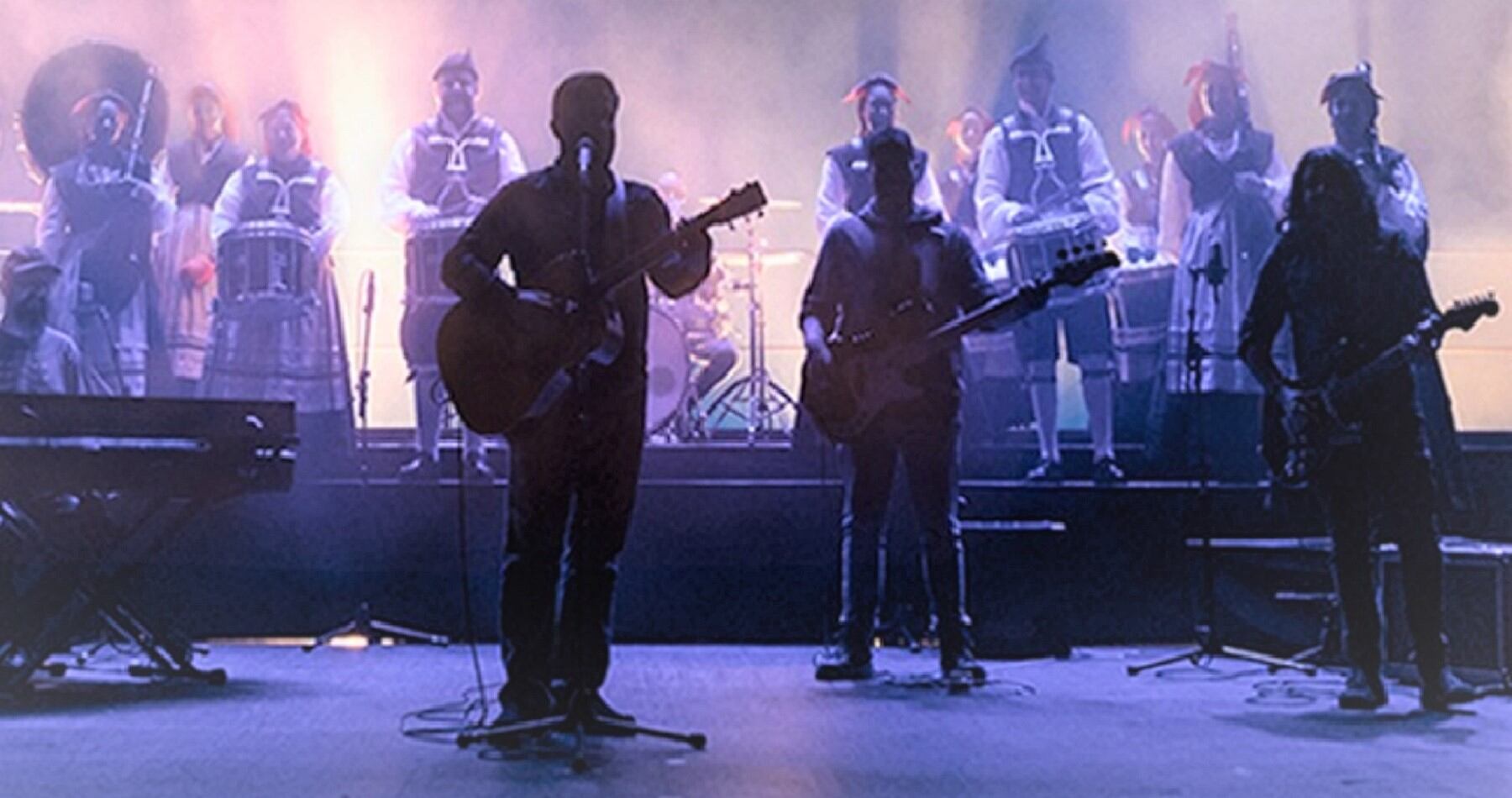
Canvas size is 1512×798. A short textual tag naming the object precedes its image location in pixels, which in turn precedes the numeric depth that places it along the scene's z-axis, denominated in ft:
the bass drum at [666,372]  31.32
